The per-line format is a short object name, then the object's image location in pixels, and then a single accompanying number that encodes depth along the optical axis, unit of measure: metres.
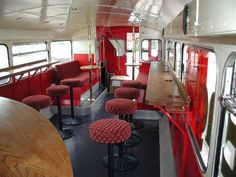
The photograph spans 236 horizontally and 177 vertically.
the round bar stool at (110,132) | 2.51
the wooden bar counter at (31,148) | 0.77
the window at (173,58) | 4.61
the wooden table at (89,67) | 5.02
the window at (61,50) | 6.76
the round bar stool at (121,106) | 3.31
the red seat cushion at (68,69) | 6.15
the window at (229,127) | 1.06
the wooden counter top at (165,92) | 2.26
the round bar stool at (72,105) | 5.04
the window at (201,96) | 1.55
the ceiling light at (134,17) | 4.52
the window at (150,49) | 7.40
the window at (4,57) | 4.18
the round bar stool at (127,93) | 4.17
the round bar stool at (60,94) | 4.40
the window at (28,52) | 4.63
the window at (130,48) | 7.39
